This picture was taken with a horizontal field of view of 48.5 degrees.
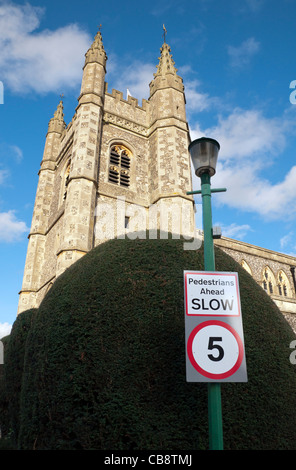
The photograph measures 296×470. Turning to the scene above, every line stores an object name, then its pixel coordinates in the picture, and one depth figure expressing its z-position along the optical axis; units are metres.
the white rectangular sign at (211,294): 2.92
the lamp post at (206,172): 3.31
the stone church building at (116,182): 15.01
